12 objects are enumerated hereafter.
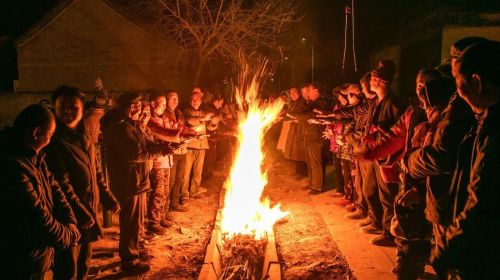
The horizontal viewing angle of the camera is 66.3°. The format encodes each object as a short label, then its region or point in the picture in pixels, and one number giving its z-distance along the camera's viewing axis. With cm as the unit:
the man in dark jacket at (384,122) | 609
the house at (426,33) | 1106
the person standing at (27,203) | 305
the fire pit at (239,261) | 517
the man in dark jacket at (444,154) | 321
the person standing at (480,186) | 235
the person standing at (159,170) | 690
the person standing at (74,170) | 409
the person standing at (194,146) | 877
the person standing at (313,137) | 963
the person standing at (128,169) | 541
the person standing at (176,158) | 793
